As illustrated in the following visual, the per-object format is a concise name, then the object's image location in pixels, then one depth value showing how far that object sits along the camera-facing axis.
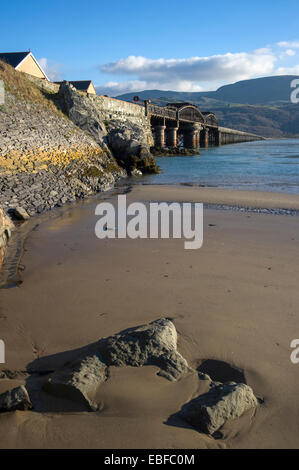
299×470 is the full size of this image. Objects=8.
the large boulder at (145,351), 3.04
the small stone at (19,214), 9.67
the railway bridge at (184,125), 45.66
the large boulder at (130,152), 22.38
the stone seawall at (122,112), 29.75
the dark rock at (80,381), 2.64
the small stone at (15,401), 2.54
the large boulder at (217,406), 2.46
